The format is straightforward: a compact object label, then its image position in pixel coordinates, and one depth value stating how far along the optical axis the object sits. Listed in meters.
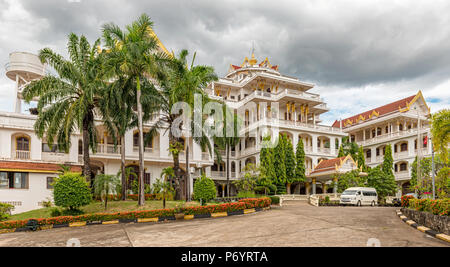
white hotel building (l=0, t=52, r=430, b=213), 26.42
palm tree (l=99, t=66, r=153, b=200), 23.58
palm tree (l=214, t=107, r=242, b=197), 34.59
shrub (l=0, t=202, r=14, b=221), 19.61
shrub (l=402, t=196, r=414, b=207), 20.66
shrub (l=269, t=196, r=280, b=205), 29.55
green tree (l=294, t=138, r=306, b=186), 38.06
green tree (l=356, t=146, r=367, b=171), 42.09
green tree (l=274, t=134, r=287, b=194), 36.53
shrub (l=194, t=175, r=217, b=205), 24.12
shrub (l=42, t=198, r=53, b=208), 24.30
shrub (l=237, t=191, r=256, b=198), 28.93
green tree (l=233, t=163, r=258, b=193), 31.50
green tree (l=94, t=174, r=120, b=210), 22.95
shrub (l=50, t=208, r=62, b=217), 20.56
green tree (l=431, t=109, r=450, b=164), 15.11
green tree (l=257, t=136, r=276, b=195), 33.98
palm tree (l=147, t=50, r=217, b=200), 23.95
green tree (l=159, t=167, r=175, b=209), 27.71
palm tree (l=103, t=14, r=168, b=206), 21.80
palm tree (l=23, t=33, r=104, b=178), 22.38
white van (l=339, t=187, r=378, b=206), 30.58
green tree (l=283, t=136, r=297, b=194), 37.50
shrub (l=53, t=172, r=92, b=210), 20.31
